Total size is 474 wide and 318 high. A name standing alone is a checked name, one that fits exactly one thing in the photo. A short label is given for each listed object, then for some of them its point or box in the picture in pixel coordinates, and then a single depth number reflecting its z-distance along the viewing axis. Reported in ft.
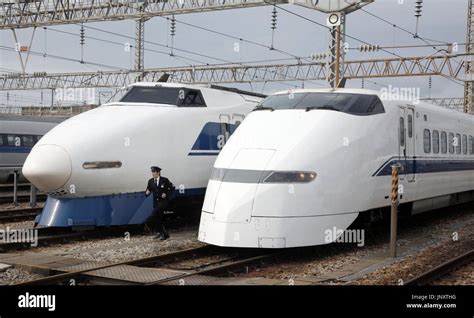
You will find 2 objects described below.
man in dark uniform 35.94
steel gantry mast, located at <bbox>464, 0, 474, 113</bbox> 99.83
